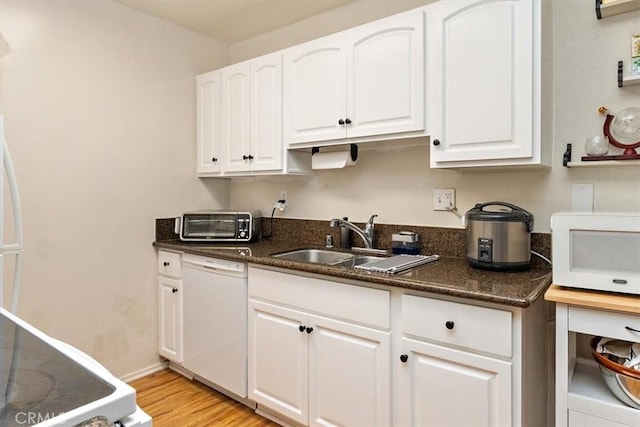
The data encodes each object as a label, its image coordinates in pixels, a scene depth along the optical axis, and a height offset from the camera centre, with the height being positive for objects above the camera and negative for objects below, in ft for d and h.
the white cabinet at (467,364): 4.34 -1.90
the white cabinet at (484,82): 5.03 +1.66
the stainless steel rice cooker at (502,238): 5.15 -0.45
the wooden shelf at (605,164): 5.08 +0.55
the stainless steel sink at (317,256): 7.47 -0.98
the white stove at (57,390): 1.91 -1.01
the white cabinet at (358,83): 5.96 +2.04
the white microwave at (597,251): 4.17 -0.51
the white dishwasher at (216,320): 7.07 -2.18
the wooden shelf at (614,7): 5.09 +2.60
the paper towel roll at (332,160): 7.26 +0.85
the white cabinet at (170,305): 8.36 -2.17
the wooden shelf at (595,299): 3.98 -1.00
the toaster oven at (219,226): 8.63 -0.45
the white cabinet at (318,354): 5.39 -2.25
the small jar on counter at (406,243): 6.88 -0.66
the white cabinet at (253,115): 7.80 +1.89
